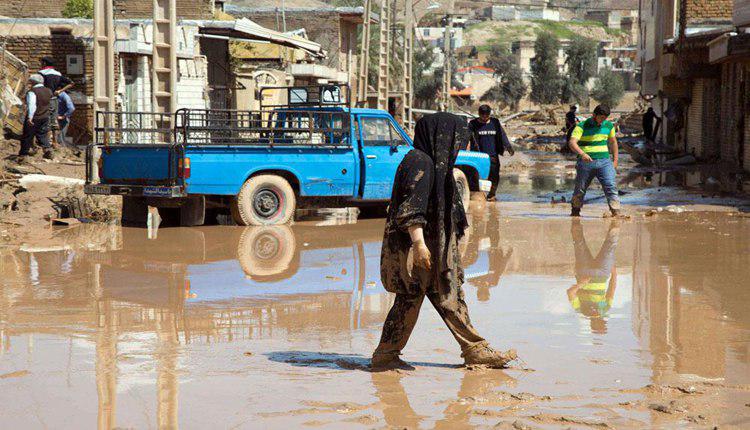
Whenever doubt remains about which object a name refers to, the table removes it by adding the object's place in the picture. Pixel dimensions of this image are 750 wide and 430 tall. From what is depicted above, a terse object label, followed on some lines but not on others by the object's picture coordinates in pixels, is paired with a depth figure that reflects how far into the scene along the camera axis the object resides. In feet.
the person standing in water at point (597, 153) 49.44
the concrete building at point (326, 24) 143.43
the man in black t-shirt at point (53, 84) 70.64
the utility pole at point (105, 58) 58.13
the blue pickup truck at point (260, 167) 47.78
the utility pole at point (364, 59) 106.42
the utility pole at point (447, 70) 157.99
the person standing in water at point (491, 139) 62.08
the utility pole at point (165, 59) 59.98
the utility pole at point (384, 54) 111.34
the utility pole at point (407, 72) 125.08
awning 87.10
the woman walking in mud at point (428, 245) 20.44
